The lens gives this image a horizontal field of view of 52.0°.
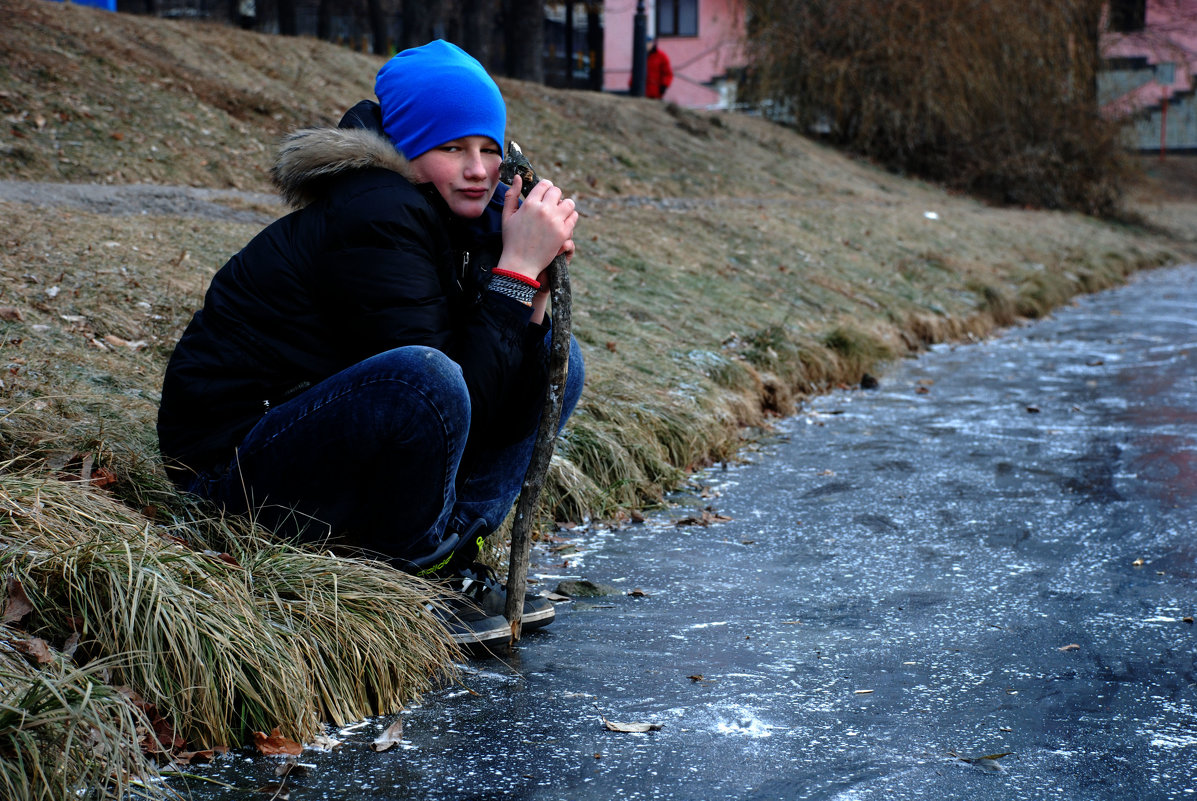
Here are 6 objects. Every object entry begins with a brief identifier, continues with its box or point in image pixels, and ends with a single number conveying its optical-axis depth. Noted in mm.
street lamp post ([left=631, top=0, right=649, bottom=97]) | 22359
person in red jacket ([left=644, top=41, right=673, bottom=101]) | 24359
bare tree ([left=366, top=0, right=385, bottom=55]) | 22688
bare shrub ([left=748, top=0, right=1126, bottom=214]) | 20000
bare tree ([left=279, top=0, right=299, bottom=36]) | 21688
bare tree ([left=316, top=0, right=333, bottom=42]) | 24766
